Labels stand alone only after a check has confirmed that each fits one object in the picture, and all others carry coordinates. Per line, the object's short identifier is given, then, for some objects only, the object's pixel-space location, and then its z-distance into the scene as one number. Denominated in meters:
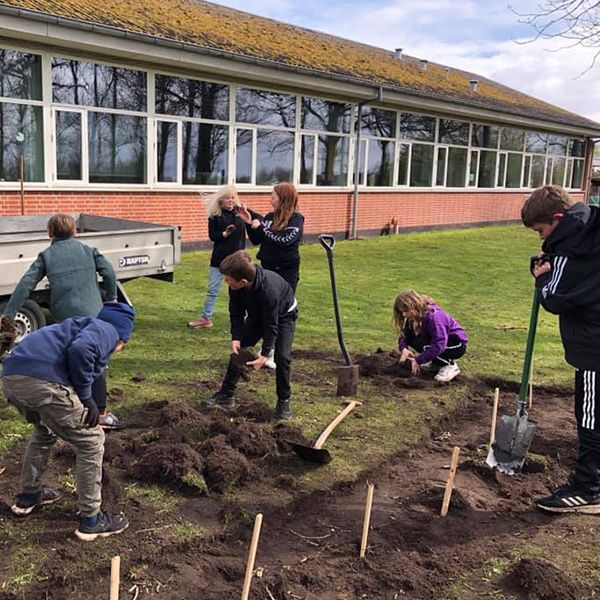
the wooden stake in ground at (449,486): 3.76
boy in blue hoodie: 3.12
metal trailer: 6.14
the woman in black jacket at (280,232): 5.86
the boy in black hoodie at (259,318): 4.75
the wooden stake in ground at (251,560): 2.69
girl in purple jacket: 6.20
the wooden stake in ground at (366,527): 3.27
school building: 11.55
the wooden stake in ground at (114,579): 2.34
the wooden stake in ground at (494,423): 4.72
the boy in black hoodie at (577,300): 3.74
